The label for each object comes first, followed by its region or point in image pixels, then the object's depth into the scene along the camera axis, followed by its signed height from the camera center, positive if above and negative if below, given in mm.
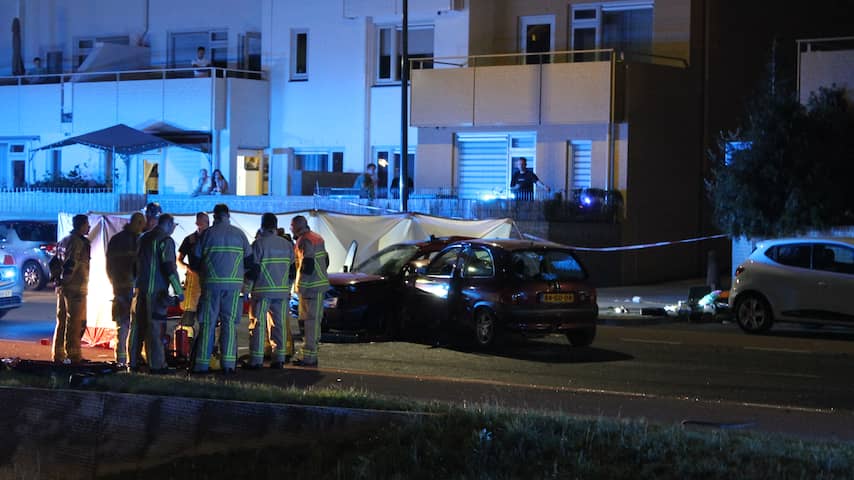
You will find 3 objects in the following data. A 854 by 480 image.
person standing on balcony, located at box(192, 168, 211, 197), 32344 +850
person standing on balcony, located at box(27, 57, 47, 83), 37375 +4635
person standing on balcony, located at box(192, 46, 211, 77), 34156 +4497
